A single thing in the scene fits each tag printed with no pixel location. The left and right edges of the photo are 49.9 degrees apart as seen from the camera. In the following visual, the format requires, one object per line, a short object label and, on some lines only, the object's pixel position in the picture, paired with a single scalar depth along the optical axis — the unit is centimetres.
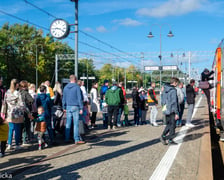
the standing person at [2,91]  611
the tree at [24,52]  3993
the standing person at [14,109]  565
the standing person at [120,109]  939
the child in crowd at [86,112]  812
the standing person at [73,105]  637
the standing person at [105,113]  914
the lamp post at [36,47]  4195
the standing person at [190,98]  953
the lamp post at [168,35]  2673
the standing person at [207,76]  1103
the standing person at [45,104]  615
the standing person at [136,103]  958
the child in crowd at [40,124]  583
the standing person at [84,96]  825
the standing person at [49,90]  756
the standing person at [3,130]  455
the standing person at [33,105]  686
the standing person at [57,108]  685
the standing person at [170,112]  630
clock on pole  986
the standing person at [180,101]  940
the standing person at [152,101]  953
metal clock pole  866
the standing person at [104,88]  962
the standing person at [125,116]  958
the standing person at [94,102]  907
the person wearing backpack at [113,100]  867
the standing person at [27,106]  599
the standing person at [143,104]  970
